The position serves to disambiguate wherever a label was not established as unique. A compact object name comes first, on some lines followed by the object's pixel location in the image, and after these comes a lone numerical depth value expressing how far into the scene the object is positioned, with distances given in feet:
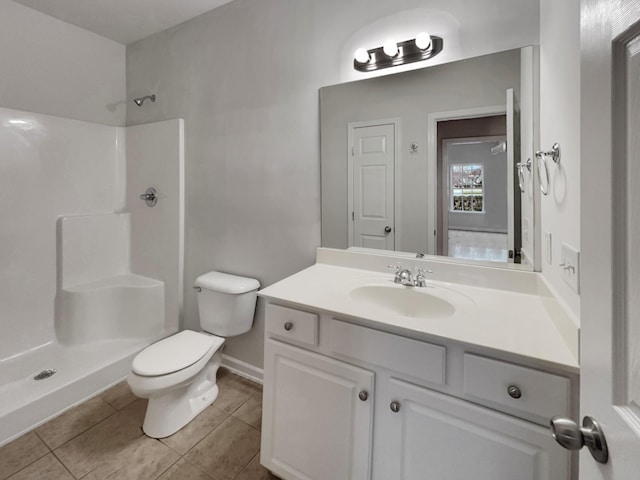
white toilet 4.89
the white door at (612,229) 1.24
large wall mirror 4.12
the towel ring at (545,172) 3.45
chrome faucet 4.45
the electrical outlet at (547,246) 3.49
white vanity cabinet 2.61
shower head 7.54
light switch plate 2.51
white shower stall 6.32
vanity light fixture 4.49
